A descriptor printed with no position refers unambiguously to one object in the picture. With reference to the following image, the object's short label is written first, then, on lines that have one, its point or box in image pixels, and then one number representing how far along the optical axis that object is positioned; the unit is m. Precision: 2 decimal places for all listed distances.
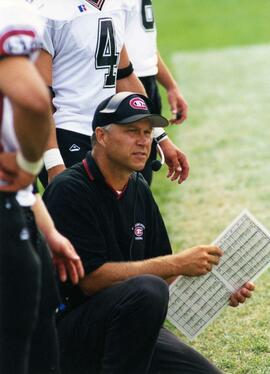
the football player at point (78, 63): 11.37
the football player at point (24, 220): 7.77
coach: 9.66
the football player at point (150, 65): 12.95
